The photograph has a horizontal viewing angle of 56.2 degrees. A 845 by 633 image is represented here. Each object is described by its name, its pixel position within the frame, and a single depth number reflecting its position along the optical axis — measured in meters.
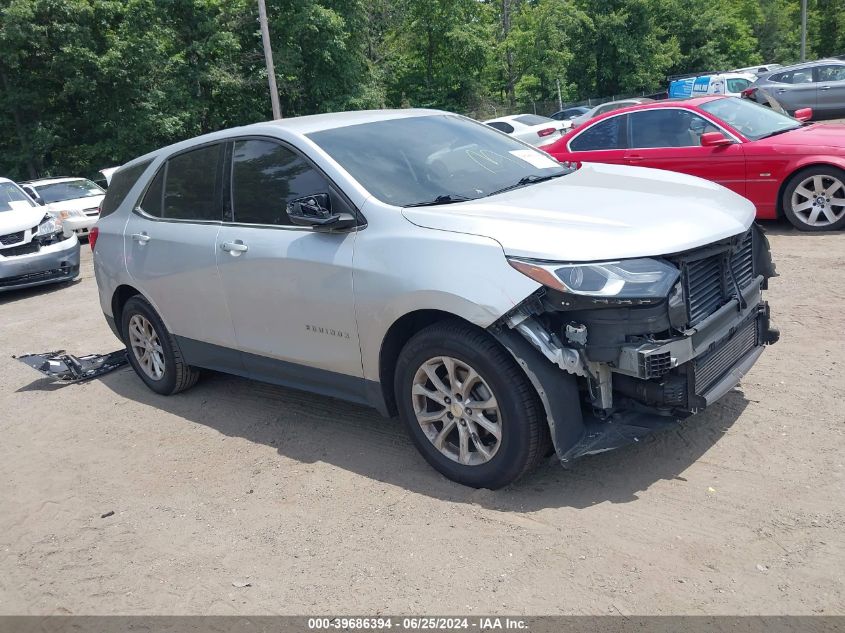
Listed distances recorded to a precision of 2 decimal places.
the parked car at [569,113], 30.72
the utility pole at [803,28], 43.31
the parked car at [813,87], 21.16
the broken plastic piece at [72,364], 6.77
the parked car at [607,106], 20.70
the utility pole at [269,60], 24.89
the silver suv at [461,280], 3.59
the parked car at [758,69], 35.38
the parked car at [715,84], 27.35
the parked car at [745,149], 8.40
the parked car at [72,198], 16.69
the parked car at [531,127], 17.27
